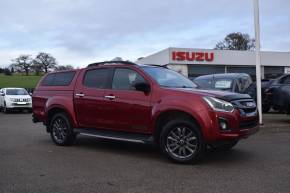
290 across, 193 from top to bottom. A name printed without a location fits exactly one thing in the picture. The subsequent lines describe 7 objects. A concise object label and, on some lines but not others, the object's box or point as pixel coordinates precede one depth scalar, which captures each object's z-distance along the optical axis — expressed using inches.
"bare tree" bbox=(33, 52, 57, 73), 3837.1
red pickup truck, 272.1
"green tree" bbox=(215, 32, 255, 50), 2965.1
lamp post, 472.7
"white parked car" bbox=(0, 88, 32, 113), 949.2
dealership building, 1423.5
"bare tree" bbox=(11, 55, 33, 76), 3853.3
